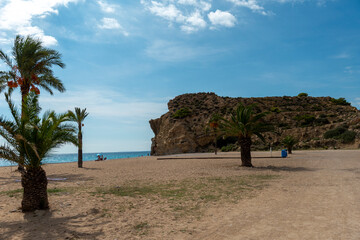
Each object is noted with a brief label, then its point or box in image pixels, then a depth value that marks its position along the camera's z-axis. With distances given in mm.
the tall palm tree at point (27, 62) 17422
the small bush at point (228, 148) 47688
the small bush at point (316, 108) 60591
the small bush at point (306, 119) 52625
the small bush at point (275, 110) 58069
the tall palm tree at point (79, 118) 23250
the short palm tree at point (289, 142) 31655
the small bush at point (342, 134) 40788
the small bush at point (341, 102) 65750
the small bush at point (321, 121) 51159
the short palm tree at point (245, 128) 18844
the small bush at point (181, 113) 55562
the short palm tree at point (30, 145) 7246
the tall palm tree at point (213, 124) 39691
